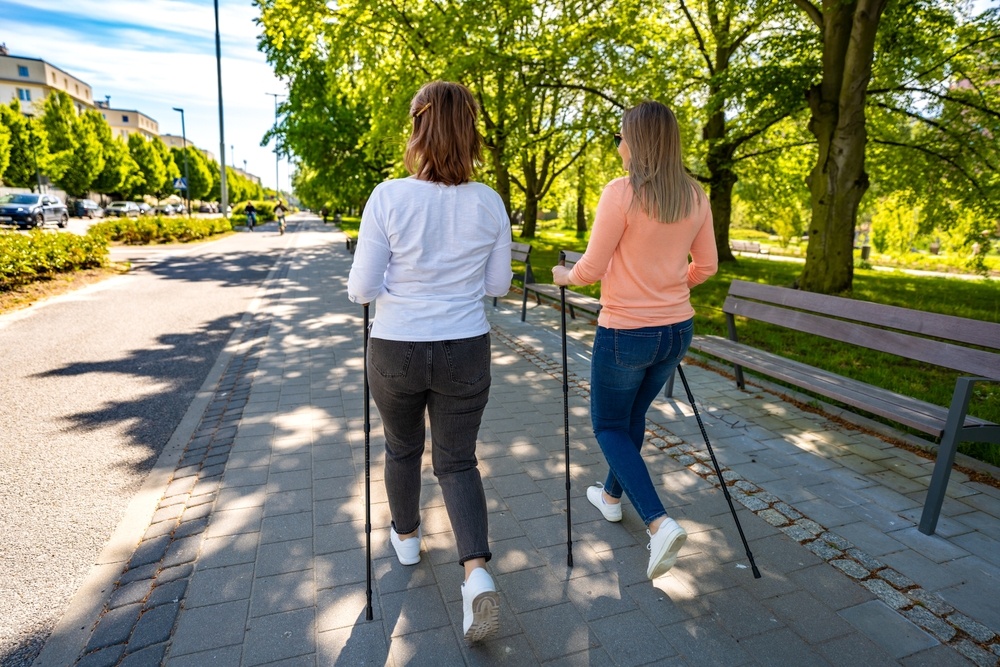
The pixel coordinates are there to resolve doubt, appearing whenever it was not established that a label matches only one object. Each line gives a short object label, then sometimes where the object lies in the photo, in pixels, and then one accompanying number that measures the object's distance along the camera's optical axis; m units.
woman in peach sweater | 2.62
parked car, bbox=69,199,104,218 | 44.26
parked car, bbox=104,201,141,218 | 49.56
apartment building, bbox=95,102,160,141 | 106.56
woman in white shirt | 2.28
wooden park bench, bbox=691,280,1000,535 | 3.34
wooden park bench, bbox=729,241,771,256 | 40.46
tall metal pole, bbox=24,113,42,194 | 42.91
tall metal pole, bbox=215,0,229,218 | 27.59
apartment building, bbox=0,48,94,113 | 77.81
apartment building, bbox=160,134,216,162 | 129.00
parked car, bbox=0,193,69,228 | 27.38
